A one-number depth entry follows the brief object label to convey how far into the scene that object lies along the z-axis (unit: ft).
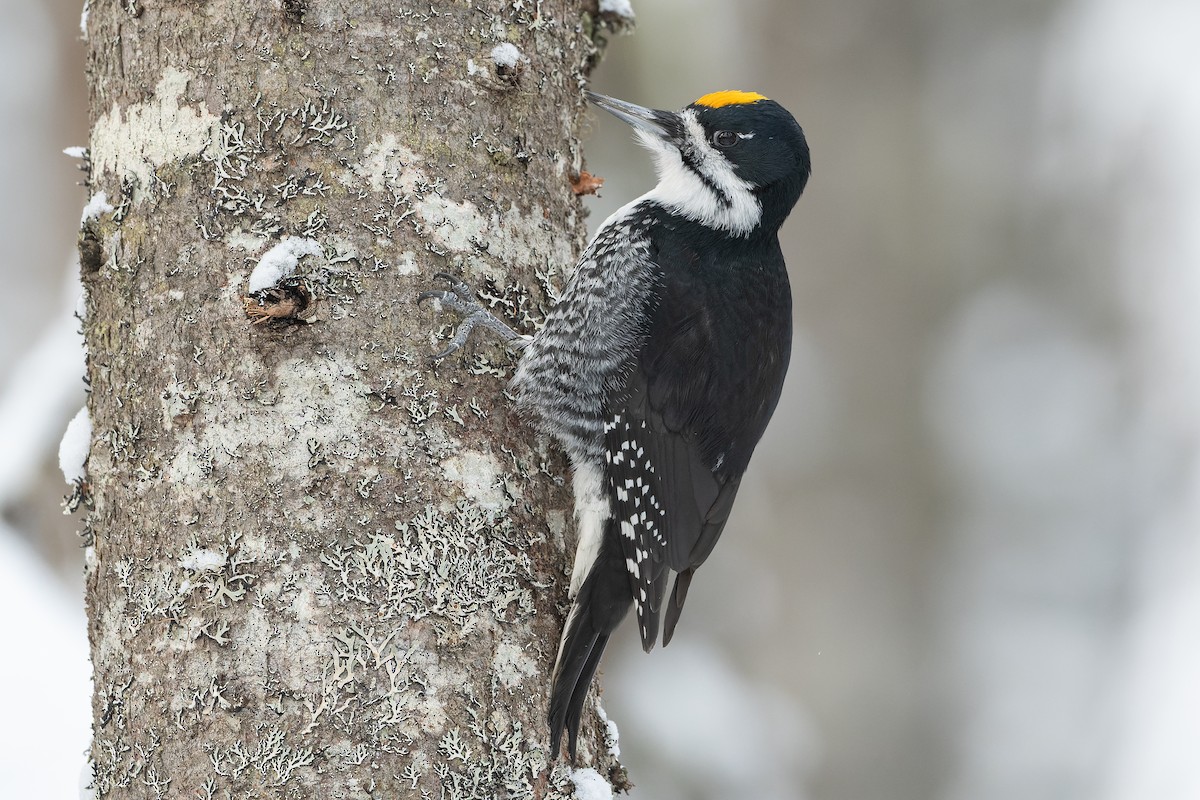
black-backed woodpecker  16.17
